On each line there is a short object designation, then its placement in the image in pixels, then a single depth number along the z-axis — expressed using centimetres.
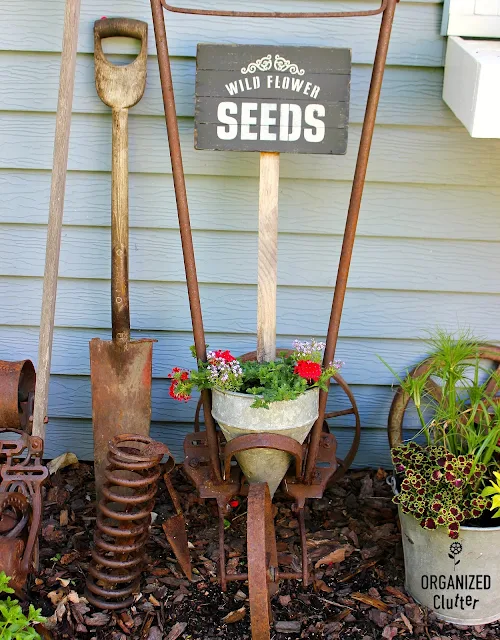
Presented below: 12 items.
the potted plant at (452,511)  243
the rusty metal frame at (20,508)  234
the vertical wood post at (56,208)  261
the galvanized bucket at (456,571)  243
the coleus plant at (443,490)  240
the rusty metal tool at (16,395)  280
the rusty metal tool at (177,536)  264
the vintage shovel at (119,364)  281
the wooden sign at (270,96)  256
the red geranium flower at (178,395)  260
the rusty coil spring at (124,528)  245
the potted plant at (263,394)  245
